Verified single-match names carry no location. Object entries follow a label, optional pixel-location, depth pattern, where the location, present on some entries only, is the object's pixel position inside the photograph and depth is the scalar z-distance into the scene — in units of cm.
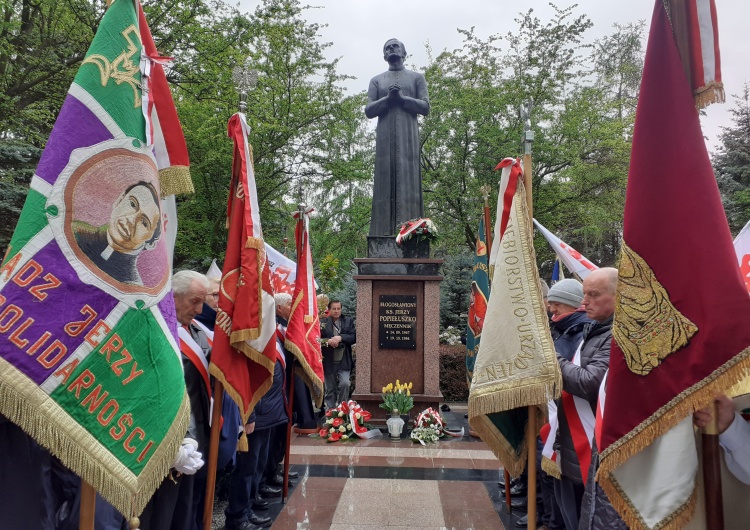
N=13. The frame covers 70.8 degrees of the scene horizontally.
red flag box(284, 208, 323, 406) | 503
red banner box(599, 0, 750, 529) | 188
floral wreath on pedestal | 868
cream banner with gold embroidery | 292
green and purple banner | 186
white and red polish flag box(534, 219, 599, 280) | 522
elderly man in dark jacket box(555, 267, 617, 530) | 299
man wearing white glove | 328
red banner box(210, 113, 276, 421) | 338
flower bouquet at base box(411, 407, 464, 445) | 752
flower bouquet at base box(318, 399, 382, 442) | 756
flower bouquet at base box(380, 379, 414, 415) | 772
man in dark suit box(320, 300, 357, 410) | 902
